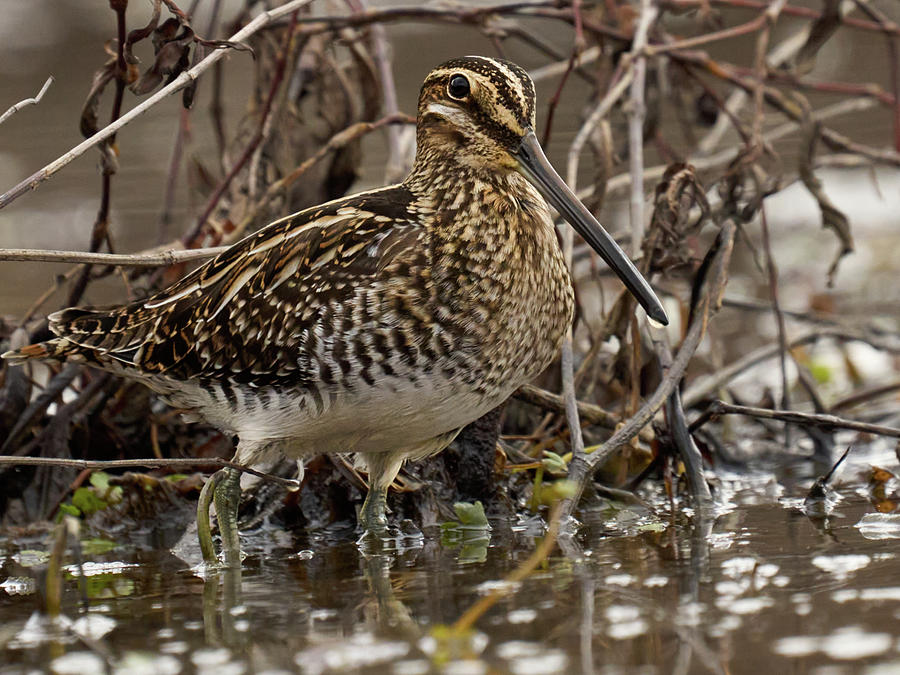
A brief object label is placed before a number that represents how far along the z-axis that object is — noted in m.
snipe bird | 7.25
